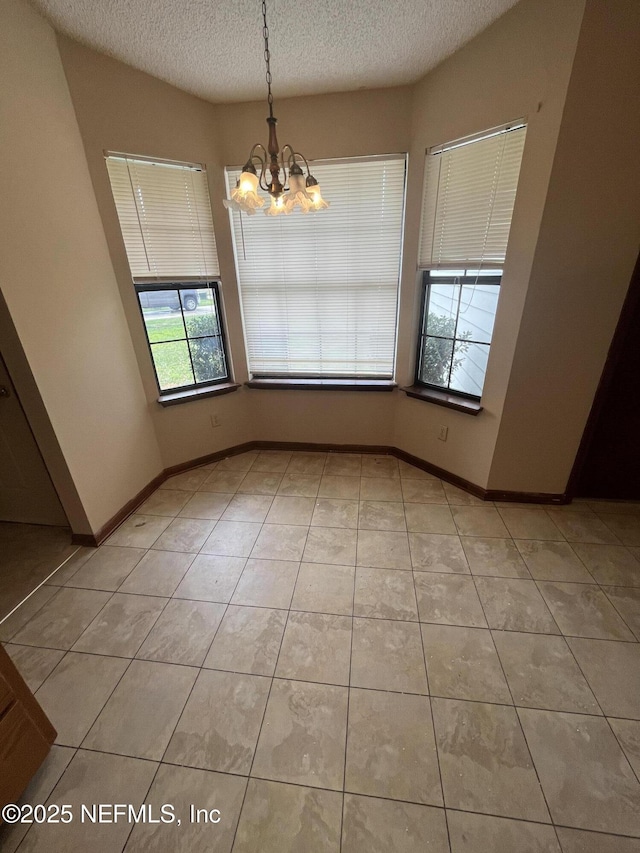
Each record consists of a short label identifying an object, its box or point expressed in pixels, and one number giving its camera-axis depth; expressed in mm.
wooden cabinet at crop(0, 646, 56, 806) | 974
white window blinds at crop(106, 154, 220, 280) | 2127
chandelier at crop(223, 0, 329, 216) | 1241
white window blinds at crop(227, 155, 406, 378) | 2350
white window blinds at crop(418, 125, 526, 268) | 1836
